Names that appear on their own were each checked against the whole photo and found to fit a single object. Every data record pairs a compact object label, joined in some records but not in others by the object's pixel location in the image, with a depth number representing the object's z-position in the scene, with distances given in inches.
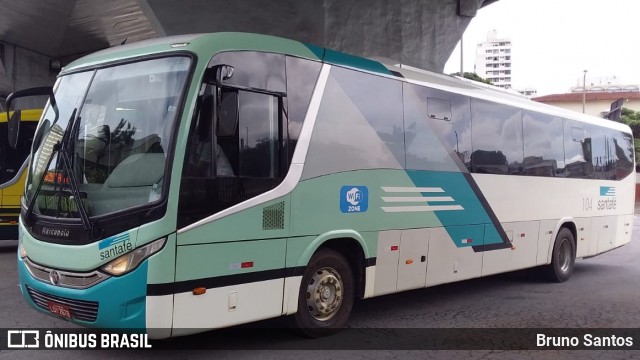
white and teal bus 194.1
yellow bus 500.4
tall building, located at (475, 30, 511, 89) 6998.0
